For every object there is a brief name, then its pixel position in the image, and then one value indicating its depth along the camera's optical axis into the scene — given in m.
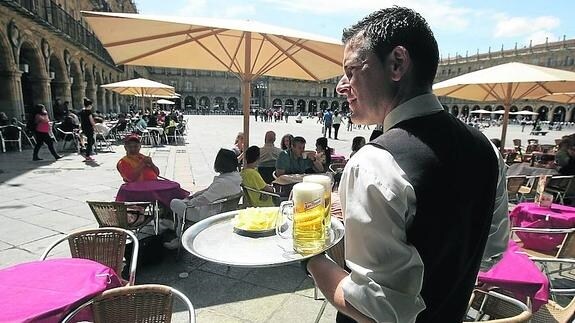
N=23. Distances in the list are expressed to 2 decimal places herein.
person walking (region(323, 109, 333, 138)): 17.55
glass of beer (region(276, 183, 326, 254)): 0.96
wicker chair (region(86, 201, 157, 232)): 2.99
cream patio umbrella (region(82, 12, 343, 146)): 3.49
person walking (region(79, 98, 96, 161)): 9.18
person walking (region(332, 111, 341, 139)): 16.72
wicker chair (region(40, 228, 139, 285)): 2.18
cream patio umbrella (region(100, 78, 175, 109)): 11.92
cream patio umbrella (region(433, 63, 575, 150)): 5.37
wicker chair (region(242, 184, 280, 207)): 3.67
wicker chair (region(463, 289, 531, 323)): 1.64
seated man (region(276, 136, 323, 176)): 4.86
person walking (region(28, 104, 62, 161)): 8.63
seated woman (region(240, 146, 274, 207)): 3.83
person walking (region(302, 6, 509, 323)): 0.65
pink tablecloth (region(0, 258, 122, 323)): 1.32
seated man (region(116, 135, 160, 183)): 4.17
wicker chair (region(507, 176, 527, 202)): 4.86
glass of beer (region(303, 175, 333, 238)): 1.05
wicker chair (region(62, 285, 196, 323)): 1.43
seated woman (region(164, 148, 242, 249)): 3.29
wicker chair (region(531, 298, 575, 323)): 1.70
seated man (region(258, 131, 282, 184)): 5.40
